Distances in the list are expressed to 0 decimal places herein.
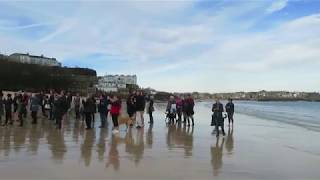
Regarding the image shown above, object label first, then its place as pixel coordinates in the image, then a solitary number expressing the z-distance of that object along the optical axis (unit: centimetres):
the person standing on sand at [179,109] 1321
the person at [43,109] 1384
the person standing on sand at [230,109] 1228
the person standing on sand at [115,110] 954
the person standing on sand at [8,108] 1092
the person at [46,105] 1368
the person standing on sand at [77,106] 1366
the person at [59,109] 1030
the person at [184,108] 1243
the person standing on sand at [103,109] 1125
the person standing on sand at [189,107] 1209
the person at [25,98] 1211
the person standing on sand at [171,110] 1349
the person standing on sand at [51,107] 1267
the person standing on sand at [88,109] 1031
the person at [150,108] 1268
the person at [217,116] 985
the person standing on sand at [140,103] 1035
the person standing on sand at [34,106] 1112
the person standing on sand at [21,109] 1093
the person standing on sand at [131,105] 1058
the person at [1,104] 1149
